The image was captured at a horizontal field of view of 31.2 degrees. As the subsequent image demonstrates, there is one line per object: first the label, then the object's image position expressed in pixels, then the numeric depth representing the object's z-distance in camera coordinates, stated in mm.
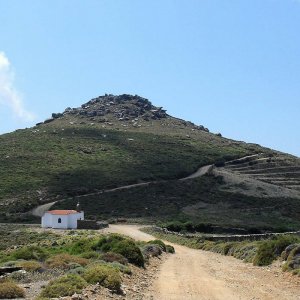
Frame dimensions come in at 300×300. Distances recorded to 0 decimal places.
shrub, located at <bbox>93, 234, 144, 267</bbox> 24438
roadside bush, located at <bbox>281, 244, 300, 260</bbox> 24738
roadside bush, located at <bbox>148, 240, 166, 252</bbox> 35800
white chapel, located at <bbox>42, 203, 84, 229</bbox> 63297
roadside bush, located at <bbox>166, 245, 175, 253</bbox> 36625
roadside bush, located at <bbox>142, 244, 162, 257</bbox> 30902
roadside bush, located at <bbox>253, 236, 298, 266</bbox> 25828
